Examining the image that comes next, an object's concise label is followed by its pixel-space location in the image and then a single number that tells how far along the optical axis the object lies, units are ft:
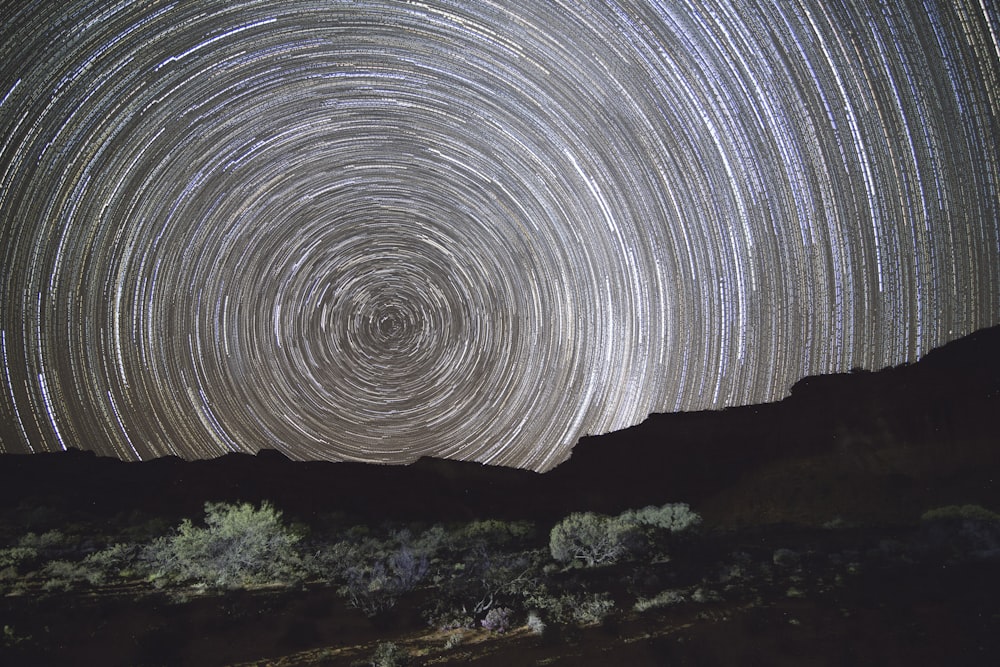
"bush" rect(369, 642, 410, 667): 17.30
